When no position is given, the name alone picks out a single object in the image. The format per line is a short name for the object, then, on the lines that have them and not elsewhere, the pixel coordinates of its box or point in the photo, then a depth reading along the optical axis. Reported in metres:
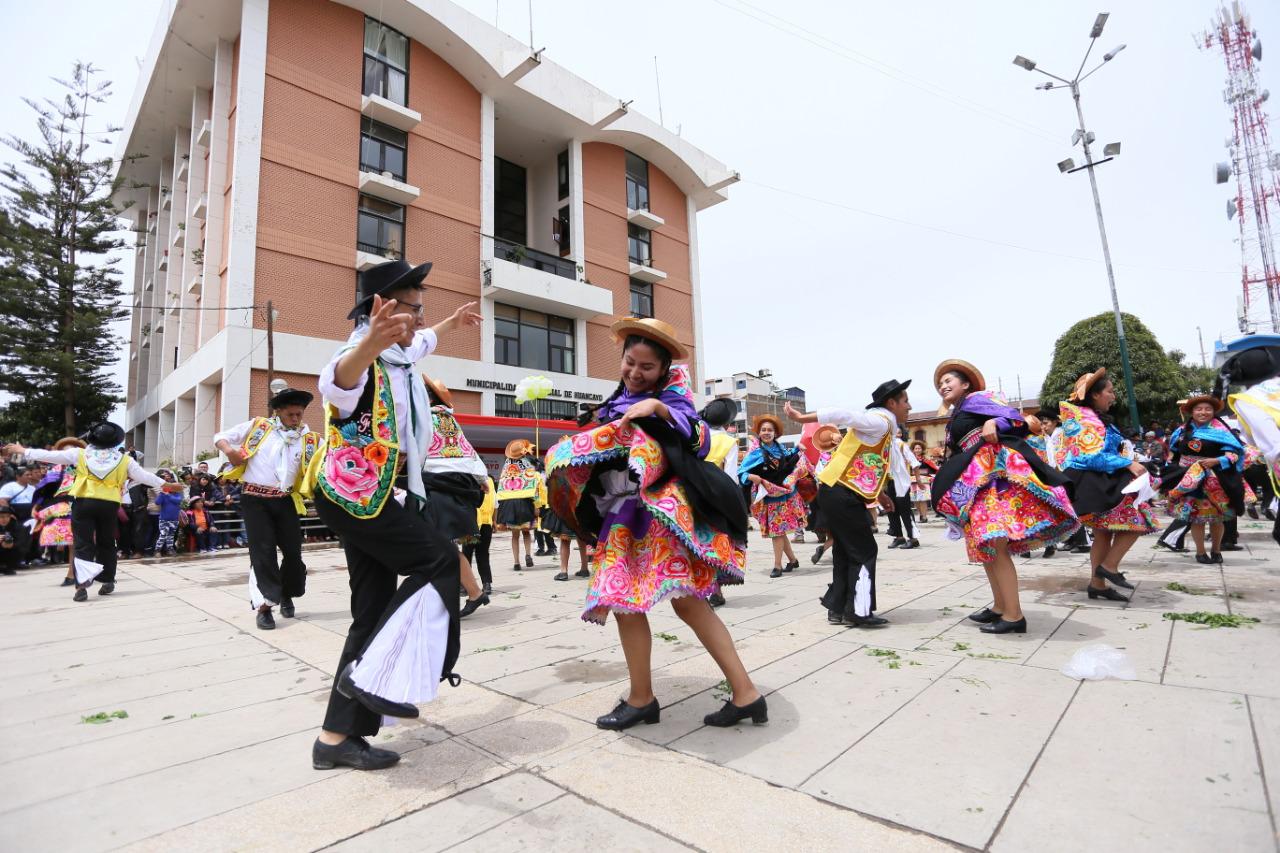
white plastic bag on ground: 3.10
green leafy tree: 23.97
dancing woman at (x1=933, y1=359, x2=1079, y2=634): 4.07
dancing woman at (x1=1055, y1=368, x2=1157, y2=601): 5.02
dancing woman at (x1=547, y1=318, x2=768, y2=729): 2.58
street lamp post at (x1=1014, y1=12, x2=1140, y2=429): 15.59
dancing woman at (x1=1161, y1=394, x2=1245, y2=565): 6.59
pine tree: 26.02
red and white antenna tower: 29.55
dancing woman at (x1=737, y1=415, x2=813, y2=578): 7.75
